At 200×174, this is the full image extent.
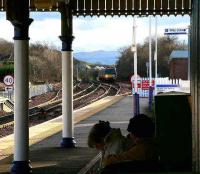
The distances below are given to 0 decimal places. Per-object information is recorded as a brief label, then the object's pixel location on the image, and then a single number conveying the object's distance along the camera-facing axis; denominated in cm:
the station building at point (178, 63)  7788
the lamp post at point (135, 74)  2563
